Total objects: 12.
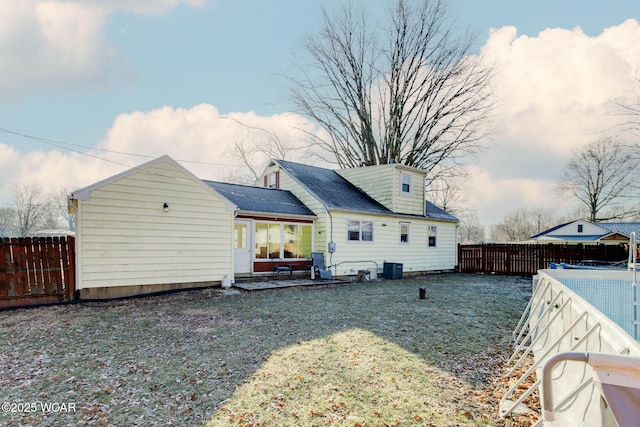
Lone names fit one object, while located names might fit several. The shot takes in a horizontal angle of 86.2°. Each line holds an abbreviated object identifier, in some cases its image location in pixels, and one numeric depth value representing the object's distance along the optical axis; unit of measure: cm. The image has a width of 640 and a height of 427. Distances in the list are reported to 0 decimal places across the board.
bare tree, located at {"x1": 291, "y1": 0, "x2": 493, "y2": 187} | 2341
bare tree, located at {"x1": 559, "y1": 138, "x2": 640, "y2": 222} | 3250
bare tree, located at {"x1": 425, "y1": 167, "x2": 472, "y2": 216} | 2545
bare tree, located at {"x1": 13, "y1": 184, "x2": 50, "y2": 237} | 3619
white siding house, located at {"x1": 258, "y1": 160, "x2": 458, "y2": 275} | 1390
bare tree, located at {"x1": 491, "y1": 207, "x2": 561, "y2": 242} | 5122
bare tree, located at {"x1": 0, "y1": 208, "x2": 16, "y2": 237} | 3606
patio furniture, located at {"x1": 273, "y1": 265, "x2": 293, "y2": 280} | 1281
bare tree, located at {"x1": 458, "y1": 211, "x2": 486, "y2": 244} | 5703
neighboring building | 2416
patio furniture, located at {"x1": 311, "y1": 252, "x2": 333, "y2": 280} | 1310
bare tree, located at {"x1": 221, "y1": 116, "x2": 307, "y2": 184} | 2769
